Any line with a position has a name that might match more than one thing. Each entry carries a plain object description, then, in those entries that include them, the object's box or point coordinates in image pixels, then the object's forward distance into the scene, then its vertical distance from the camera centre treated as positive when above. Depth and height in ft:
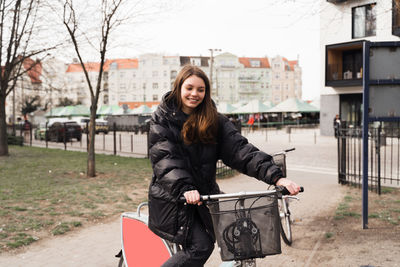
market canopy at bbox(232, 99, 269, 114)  134.50 +3.16
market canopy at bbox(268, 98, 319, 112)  119.96 +3.07
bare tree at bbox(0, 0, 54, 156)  44.70 +9.67
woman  7.93 -0.96
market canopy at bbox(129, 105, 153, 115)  172.58 +2.96
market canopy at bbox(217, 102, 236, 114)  152.60 +3.36
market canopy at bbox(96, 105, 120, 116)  185.88 +3.41
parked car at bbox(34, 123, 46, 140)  91.09 -3.89
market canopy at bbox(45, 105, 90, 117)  172.96 +2.76
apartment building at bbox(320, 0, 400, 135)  87.86 +13.11
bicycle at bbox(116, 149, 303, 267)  6.99 -2.02
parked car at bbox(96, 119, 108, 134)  120.98 -3.38
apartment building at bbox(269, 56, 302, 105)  333.83 +32.44
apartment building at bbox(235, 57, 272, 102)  321.11 +31.49
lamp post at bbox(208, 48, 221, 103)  134.68 +23.86
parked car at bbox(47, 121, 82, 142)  76.90 -3.25
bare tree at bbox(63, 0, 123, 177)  30.09 +6.32
